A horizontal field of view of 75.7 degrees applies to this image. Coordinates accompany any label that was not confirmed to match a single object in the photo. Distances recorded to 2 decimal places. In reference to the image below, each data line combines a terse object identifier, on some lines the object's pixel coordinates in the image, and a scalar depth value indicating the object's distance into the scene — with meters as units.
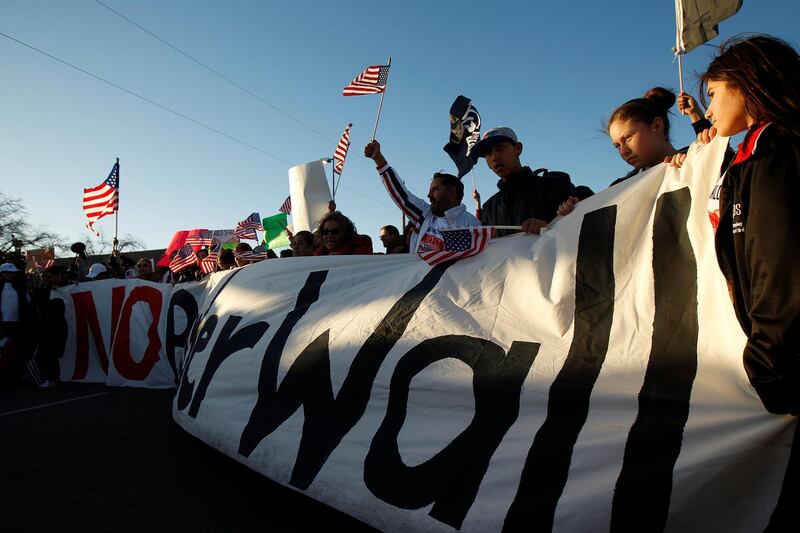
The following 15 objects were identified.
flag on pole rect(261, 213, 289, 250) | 11.95
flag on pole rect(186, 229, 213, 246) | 13.88
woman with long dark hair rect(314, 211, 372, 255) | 4.09
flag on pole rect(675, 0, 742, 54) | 3.06
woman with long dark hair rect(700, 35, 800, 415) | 1.23
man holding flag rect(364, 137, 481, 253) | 3.86
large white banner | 1.40
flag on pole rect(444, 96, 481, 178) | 5.45
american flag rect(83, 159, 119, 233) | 10.92
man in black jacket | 3.27
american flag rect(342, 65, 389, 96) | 7.49
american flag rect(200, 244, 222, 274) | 8.77
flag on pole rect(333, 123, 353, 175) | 10.09
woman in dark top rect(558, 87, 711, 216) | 2.52
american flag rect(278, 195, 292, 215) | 14.34
